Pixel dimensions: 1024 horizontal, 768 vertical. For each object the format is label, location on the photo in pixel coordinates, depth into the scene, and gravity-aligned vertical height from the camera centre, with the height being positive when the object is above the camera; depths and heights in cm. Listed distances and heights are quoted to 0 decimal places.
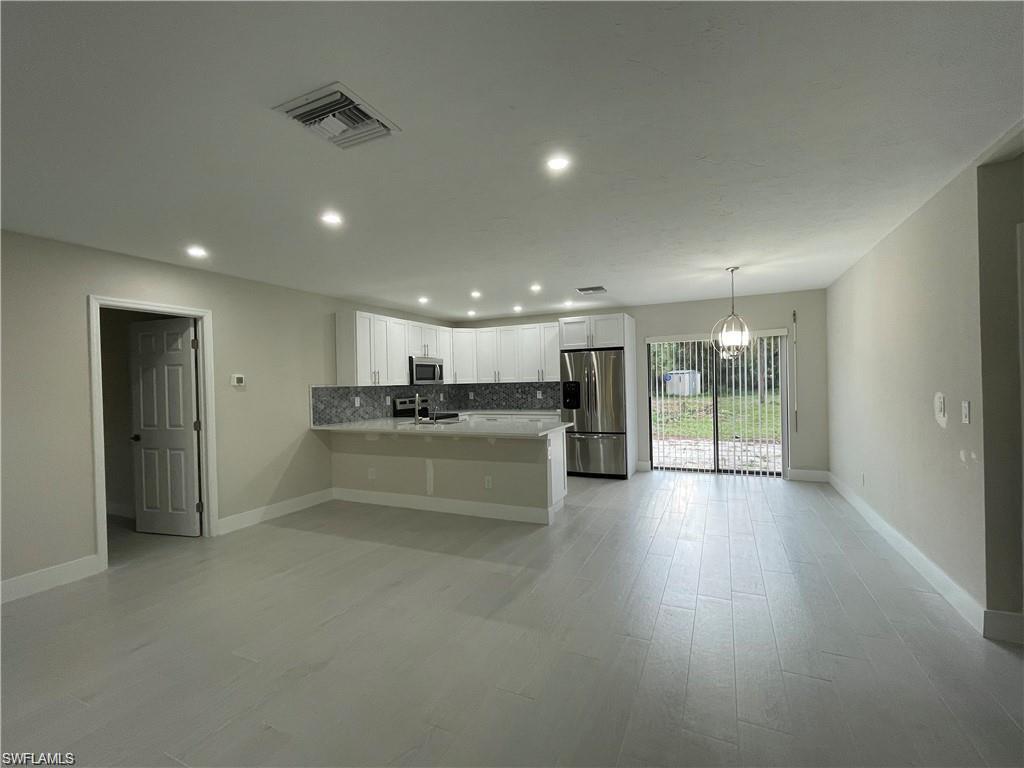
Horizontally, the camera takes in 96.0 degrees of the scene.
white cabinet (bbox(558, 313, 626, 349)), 671 +73
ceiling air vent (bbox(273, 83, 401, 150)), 181 +114
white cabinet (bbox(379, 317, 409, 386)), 646 +44
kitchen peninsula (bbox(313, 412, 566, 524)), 477 -93
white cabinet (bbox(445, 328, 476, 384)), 788 +49
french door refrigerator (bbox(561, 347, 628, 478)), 665 -46
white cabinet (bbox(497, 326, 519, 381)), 758 +48
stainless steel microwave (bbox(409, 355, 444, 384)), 679 +22
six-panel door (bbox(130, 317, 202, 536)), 452 -37
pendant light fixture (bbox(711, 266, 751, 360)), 476 +43
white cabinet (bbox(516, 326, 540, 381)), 743 +48
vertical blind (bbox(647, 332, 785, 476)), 641 -42
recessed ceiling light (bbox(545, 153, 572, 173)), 235 +115
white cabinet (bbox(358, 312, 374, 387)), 591 +47
